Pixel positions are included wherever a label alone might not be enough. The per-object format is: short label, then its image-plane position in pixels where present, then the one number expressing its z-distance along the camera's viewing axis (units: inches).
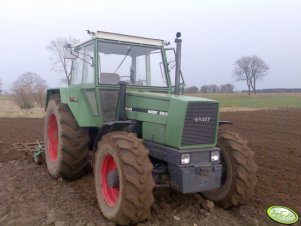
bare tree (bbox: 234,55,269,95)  2547.5
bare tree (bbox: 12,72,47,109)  839.9
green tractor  136.0
